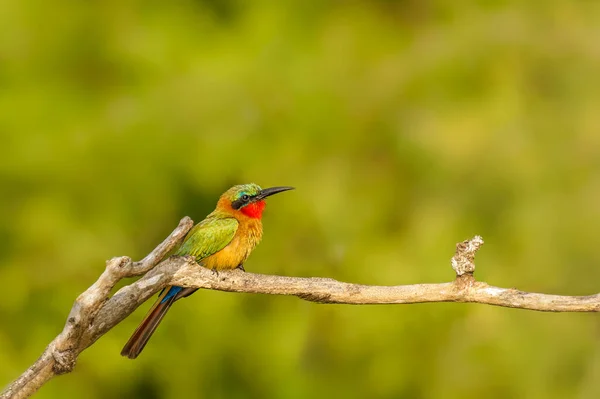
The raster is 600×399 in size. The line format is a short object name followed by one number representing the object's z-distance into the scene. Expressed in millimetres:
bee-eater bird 7242
